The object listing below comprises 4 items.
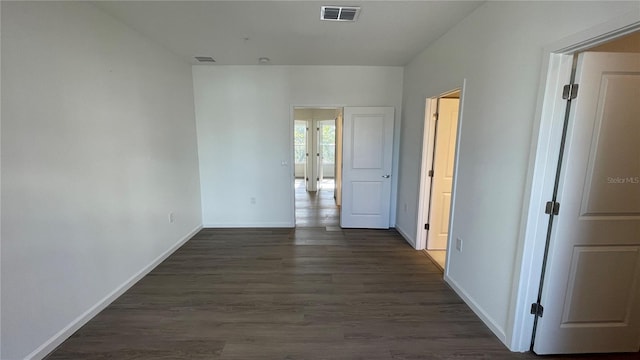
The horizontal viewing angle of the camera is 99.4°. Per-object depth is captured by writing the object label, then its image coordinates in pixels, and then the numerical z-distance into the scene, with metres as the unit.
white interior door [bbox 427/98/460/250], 3.37
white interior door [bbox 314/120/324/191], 7.83
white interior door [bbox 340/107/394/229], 4.24
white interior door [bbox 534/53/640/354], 1.56
